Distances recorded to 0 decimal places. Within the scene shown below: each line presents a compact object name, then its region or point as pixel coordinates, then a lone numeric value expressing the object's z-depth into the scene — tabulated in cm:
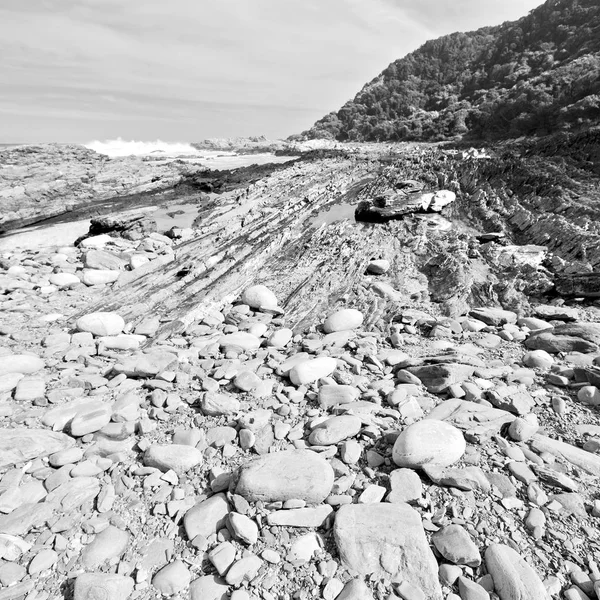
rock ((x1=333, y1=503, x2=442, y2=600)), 200
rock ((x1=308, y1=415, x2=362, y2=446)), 297
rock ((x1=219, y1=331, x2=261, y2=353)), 468
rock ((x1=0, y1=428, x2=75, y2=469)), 289
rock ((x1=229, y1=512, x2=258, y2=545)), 223
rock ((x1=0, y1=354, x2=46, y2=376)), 409
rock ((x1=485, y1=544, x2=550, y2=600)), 187
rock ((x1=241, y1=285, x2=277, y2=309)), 603
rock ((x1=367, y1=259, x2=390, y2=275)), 687
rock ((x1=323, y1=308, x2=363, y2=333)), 514
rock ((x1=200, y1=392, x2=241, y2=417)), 343
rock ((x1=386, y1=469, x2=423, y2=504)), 244
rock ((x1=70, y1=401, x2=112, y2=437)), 321
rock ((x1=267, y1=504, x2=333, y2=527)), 233
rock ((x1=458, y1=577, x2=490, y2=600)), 189
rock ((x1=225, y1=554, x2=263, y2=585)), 204
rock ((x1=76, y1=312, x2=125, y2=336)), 516
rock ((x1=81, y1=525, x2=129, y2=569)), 220
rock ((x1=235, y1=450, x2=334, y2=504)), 247
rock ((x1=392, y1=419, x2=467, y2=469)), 264
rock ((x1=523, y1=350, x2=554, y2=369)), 403
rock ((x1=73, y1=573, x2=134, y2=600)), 197
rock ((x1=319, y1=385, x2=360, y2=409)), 353
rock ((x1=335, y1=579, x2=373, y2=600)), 190
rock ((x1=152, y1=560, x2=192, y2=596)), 203
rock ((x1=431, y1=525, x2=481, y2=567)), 204
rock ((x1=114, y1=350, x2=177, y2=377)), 411
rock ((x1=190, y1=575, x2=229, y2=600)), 199
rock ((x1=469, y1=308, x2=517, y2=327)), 523
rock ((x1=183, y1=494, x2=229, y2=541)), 234
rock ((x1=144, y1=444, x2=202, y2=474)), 284
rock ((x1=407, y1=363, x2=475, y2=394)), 366
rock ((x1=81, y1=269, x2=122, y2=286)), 702
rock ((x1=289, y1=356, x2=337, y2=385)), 386
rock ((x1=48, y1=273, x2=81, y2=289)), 683
